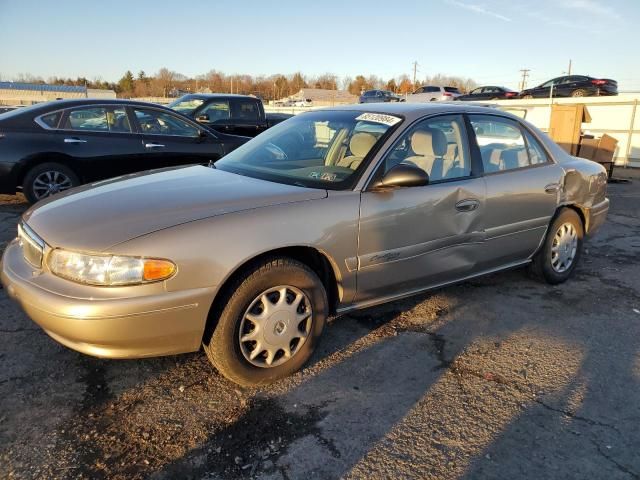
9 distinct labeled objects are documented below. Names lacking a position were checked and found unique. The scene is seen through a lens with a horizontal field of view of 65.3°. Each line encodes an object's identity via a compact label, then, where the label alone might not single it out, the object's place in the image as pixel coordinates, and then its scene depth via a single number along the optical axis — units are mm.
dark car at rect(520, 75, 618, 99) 22719
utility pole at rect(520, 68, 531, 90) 72600
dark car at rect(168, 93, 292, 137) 10555
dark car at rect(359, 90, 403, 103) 35719
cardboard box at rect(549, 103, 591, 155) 11711
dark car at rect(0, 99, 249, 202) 6172
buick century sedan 2402
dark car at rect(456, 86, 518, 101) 27078
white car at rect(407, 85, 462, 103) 31422
